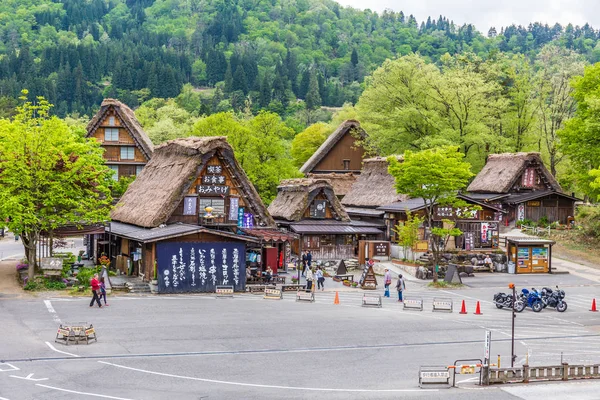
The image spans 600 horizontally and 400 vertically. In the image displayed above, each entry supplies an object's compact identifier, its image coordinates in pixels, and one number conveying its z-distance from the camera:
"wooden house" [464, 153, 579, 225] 71.38
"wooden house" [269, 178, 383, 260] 59.88
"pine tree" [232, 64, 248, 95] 177.62
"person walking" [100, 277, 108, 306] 37.94
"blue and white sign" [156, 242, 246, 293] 43.53
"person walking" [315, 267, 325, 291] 46.44
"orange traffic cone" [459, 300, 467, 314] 39.59
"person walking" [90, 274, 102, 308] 37.28
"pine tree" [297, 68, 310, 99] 190.62
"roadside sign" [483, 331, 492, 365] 25.06
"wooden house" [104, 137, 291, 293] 43.97
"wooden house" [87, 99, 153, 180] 76.19
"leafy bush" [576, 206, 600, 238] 65.56
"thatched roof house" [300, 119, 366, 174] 82.56
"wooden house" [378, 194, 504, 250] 59.12
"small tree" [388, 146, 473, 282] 51.16
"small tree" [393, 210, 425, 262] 55.41
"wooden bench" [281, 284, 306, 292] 44.91
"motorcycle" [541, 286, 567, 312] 41.31
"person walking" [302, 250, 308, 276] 54.50
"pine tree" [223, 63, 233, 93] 175.88
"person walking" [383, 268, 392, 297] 44.72
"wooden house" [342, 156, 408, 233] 65.54
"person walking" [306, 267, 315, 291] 44.47
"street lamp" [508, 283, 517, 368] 26.38
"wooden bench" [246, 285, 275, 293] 44.69
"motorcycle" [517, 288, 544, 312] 41.09
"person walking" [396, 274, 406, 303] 42.70
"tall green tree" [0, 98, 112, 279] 42.16
